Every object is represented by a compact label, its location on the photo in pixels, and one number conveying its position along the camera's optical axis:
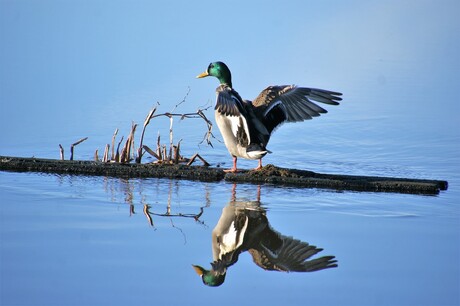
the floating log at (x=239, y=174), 15.31
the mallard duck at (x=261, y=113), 15.62
